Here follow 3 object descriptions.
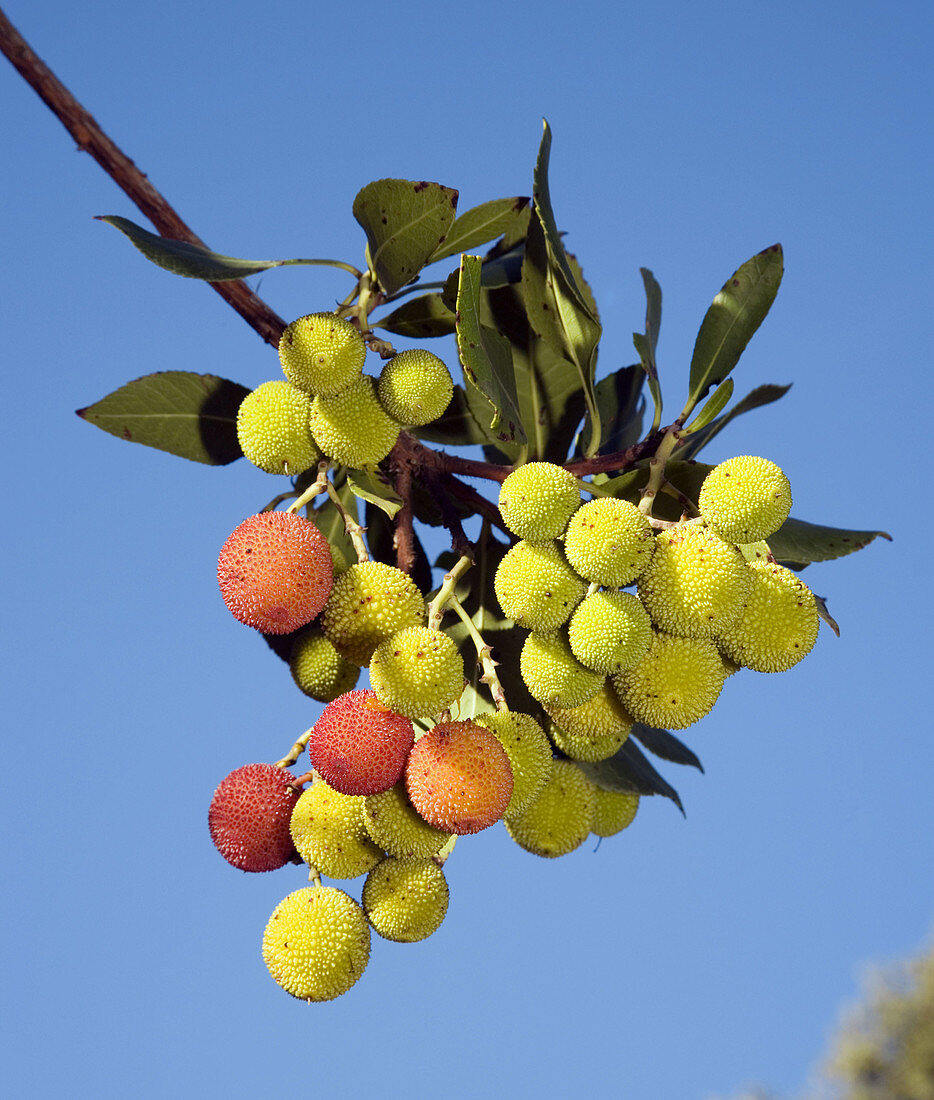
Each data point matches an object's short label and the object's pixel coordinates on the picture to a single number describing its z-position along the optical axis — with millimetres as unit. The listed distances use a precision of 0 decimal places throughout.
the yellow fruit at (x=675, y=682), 489
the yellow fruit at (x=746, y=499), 482
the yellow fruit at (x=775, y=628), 490
